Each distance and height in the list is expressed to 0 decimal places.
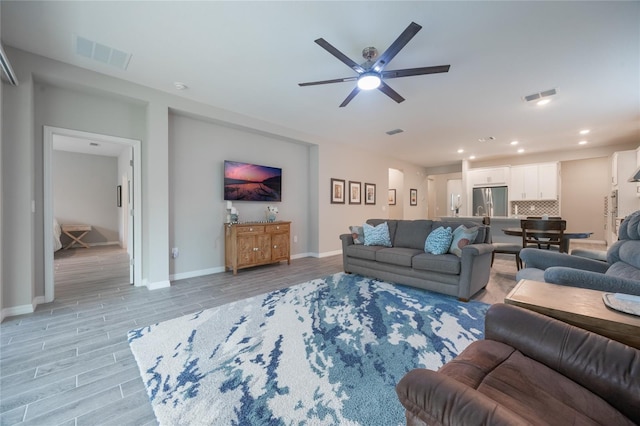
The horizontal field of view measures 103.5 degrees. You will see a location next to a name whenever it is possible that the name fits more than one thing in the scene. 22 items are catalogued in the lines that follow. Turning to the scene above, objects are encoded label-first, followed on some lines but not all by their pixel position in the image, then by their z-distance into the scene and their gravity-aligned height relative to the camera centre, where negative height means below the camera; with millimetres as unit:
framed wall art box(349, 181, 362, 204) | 6531 +499
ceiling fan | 2035 +1349
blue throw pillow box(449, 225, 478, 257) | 3123 -343
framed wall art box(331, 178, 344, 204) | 6048 +500
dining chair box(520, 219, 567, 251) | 3651 -312
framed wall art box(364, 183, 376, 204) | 6961 +510
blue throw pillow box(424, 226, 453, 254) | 3275 -396
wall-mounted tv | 4465 +563
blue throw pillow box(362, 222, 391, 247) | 3998 -396
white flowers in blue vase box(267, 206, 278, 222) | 4887 -44
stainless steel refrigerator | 7496 +288
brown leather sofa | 744 -622
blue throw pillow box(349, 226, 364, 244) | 4188 -397
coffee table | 1075 -478
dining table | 3528 -364
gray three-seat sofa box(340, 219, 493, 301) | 2945 -665
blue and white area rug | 1396 -1079
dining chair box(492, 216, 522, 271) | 3929 -603
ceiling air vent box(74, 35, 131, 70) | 2486 +1670
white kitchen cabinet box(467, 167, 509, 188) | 7504 +1052
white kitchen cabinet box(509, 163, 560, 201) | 6895 +801
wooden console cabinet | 4212 -569
